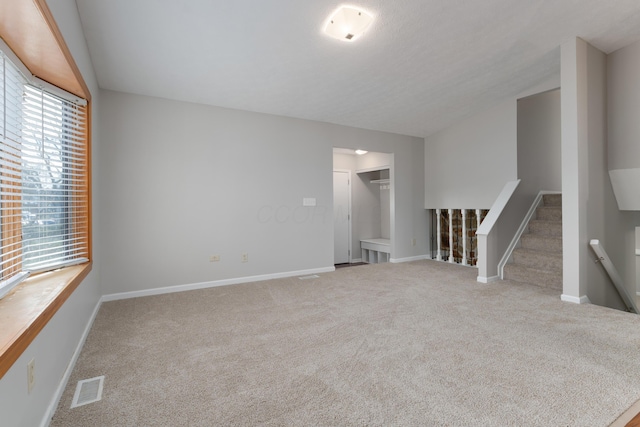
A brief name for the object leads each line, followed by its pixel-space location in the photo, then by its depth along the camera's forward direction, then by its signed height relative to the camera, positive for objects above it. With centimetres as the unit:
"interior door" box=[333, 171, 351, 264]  667 -3
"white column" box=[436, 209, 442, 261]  582 -38
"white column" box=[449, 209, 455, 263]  552 -40
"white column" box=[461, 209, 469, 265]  534 -38
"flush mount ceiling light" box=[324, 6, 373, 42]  253 +159
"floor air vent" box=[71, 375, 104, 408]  170 -98
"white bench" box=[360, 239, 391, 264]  631 -73
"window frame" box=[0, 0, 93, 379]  125 +94
